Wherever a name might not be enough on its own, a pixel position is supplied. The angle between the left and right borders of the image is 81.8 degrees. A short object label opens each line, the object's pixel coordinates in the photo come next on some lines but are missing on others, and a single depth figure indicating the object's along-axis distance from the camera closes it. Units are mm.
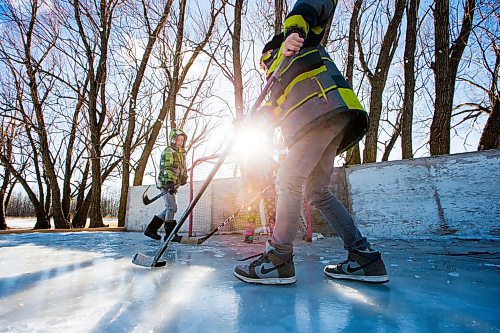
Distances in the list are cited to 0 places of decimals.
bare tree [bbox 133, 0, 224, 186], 9383
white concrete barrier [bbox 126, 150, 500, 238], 3430
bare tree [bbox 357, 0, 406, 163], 7680
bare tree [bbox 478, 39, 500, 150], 6383
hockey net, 4927
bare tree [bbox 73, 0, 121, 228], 9734
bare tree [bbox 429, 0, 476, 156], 5730
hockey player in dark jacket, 1541
